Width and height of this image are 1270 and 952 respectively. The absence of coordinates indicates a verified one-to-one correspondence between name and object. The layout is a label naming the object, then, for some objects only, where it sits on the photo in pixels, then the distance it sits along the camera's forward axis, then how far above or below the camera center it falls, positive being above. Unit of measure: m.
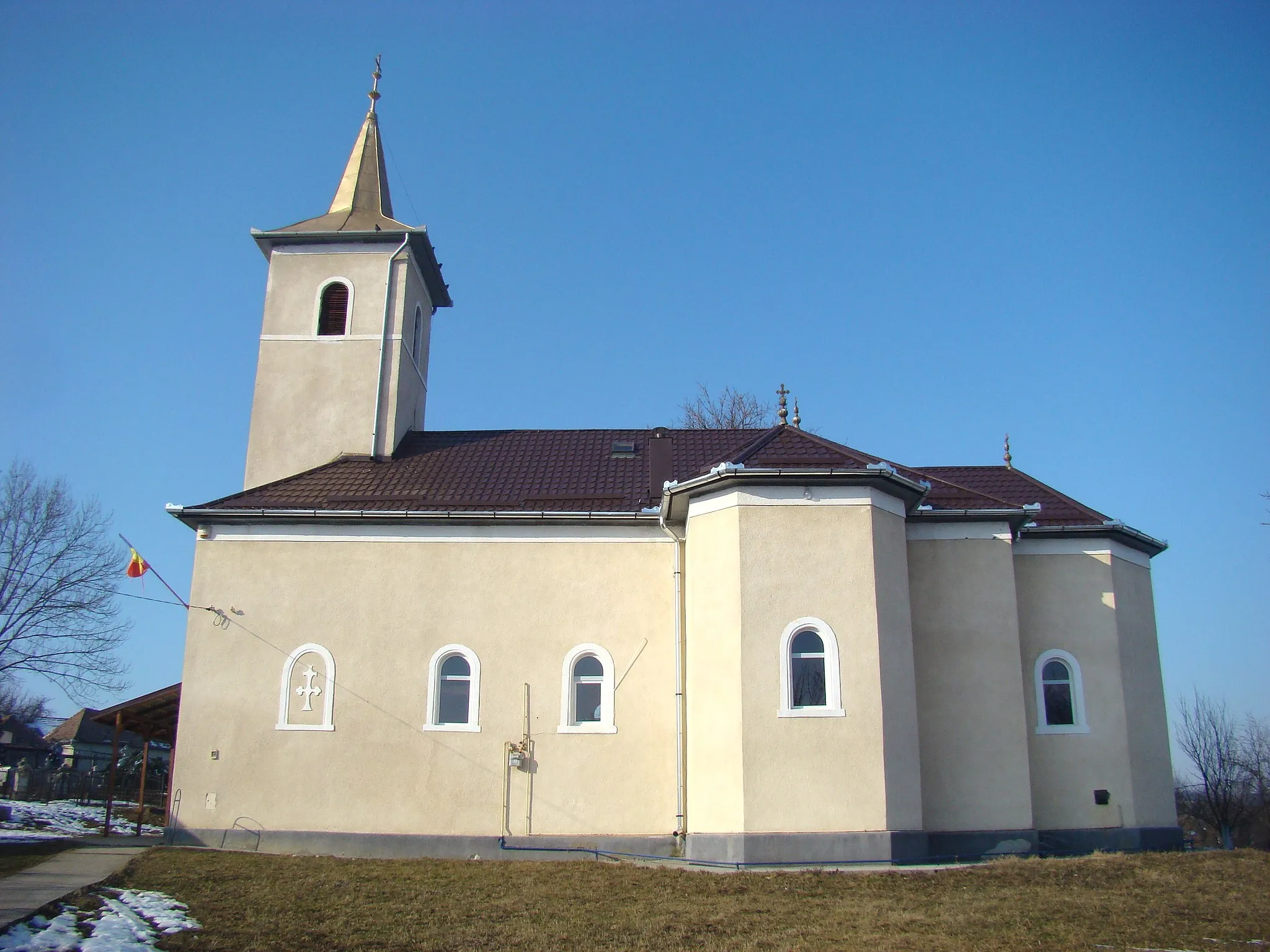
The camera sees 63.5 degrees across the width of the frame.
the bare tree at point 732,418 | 36.03 +11.51
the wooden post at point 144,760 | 23.15 -0.37
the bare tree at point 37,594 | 29.58 +4.18
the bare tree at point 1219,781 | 39.66 -1.02
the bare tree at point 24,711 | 45.91 +1.46
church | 16.55 +1.48
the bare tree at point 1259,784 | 52.38 -1.51
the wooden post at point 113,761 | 21.22 -0.36
